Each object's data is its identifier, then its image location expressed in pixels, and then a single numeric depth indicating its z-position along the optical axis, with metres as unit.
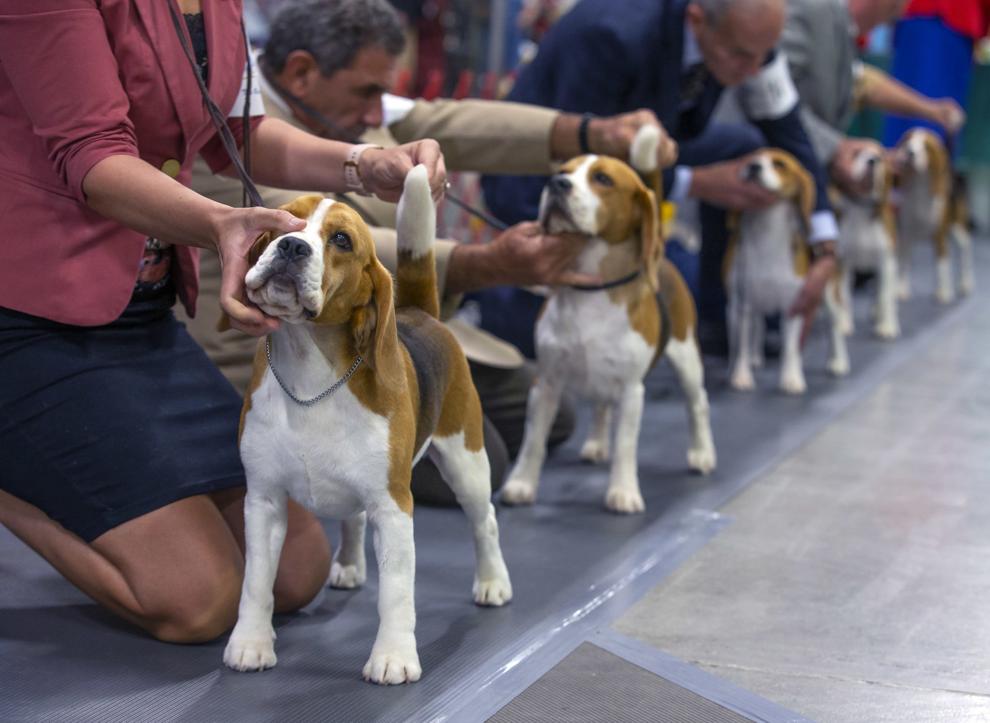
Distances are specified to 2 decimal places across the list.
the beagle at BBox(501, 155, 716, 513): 3.04
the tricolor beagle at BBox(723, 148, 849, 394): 4.70
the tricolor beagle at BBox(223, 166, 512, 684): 1.89
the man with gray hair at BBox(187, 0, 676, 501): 2.92
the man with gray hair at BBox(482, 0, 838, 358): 3.81
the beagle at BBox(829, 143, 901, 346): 5.96
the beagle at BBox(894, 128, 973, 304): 6.95
